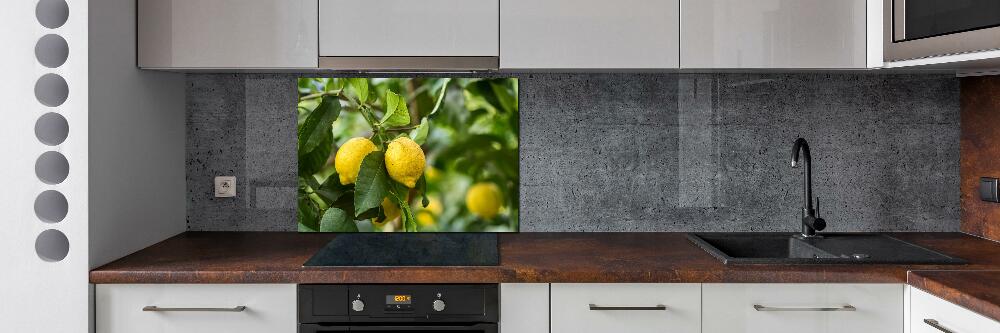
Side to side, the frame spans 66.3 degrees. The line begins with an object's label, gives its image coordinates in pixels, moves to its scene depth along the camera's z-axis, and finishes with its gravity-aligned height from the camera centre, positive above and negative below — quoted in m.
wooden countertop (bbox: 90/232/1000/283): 1.89 -0.26
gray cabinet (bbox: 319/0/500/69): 2.18 +0.38
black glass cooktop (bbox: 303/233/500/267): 1.99 -0.24
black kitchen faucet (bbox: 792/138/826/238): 2.32 -0.12
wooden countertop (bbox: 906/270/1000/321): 1.56 -0.26
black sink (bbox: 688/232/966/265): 2.24 -0.24
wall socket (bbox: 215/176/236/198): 2.57 -0.07
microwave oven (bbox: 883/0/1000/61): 1.85 +0.36
